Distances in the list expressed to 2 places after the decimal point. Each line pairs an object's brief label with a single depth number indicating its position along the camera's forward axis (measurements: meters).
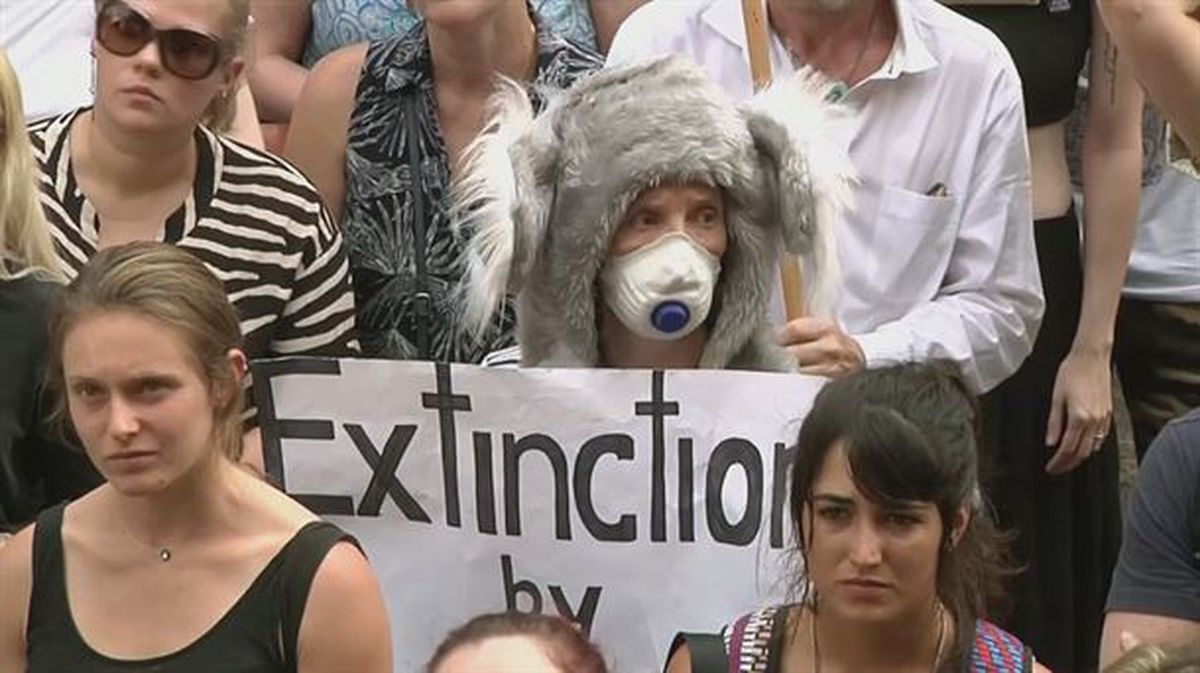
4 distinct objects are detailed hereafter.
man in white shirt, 8.02
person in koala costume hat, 6.96
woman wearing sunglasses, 7.49
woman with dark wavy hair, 6.06
